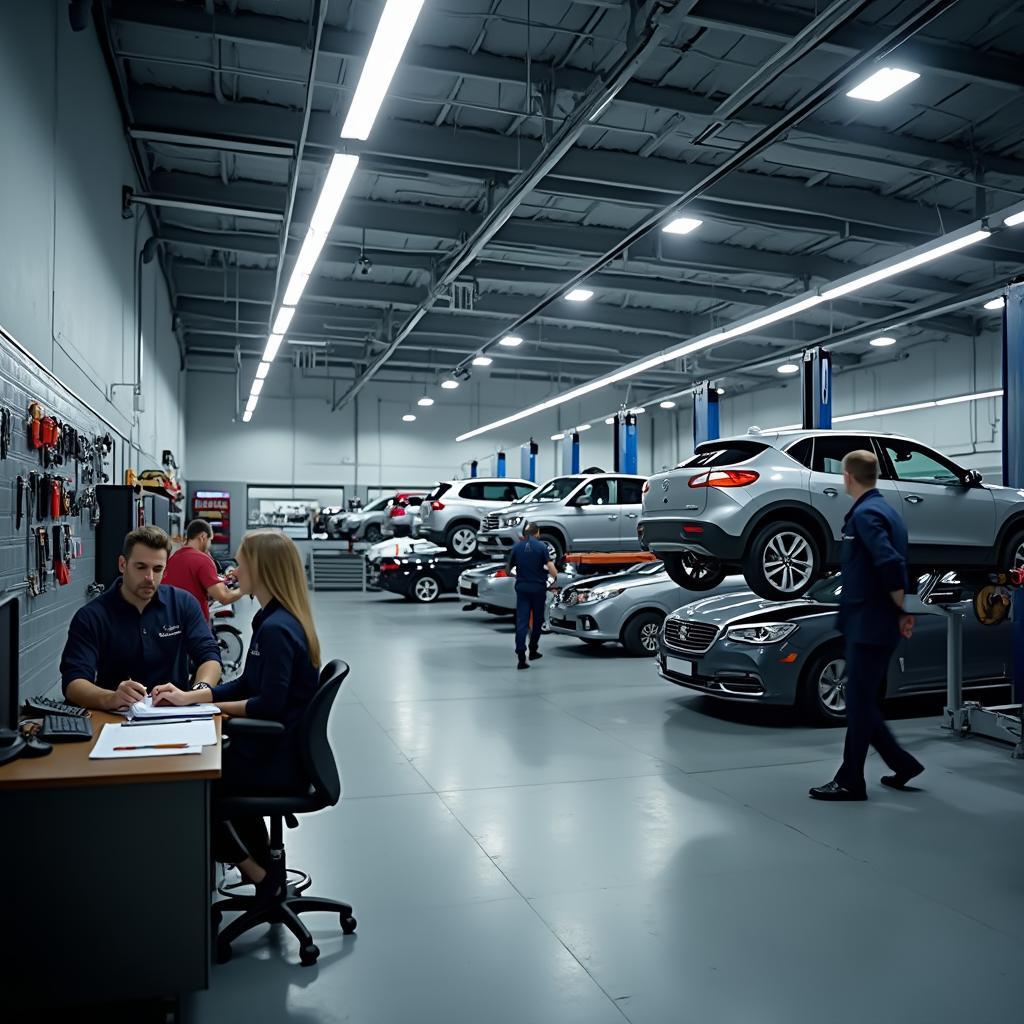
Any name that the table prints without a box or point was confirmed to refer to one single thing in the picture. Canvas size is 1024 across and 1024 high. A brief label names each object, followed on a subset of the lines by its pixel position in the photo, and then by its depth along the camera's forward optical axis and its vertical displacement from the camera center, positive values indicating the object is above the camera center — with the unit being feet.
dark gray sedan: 21.21 -3.47
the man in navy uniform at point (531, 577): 32.57 -2.33
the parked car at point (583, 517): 45.32 -0.16
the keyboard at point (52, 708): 10.28 -2.30
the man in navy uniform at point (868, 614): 15.47 -1.75
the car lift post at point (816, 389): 37.58 +5.33
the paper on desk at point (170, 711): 10.47 -2.37
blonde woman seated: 10.32 -2.15
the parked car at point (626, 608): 33.19 -3.56
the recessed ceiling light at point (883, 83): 21.25 +10.49
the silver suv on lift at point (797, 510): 22.21 +0.13
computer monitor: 8.63 -1.51
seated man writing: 11.93 -1.70
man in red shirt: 21.45 -1.55
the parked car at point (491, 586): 43.62 -3.68
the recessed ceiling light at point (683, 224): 35.88 +11.75
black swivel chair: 10.10 -3.37
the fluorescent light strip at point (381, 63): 15.67 +8.67
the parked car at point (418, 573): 56.49 -3.83
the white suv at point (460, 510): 54.95 +0.19
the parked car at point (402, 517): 64.80 -0.30
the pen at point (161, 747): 8.98 -2.38
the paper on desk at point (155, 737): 8.83 -2.38
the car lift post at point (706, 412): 45.37 +5.30
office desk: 8.02 -3.39
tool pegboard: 15.17 +0.10
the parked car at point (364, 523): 73.67 -0.88
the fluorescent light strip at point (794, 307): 29.48 +8.81
